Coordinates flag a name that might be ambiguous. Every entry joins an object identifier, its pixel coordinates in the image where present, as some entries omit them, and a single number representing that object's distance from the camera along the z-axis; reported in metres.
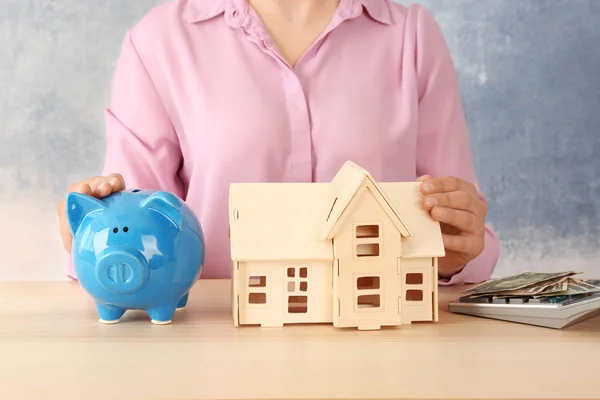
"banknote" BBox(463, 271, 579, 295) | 0.81
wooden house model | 0.76
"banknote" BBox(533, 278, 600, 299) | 0.79
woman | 1.28
